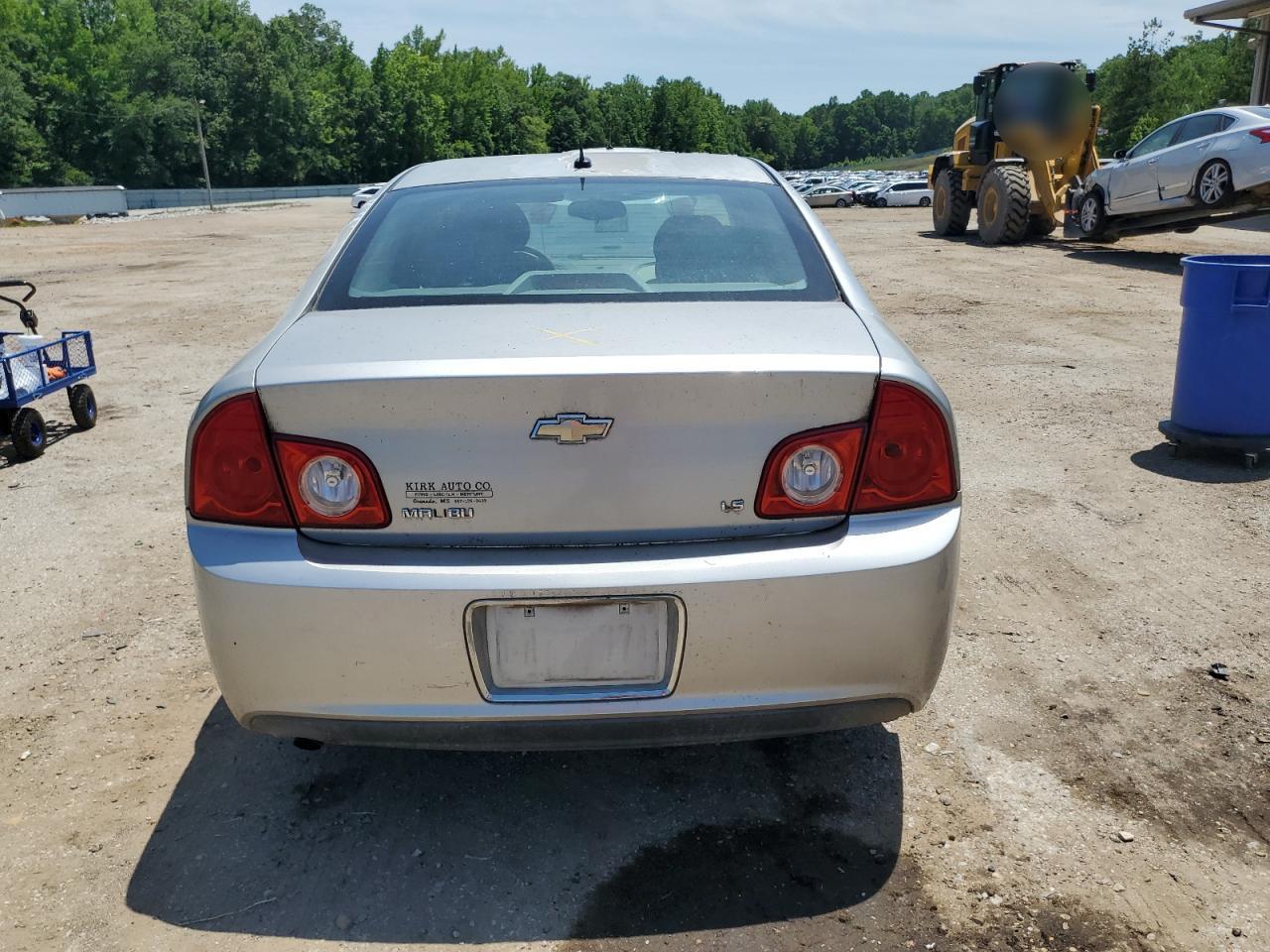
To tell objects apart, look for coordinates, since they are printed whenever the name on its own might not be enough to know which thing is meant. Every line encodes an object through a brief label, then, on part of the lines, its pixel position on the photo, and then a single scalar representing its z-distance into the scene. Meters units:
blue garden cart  6.38
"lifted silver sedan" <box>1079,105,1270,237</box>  13.37
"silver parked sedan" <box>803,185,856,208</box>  48.07
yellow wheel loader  18.02
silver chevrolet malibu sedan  2.25
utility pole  65.77
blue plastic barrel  5.52
